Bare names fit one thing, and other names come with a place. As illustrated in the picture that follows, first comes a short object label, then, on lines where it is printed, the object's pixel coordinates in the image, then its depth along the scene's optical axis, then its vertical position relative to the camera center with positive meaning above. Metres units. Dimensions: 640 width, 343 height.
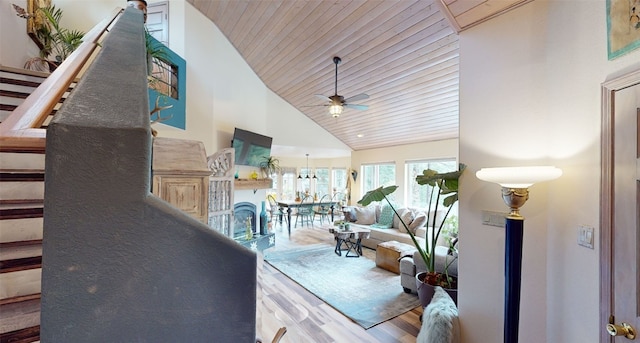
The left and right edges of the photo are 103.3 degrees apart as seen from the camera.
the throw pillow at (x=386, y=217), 6.06 -1.01
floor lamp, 1.50 -0.37
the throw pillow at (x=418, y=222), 5.31 -0.96
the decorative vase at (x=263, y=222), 5.54 -1.07
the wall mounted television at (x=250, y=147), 5.14 +0.56
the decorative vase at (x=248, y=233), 4.95 -1.17
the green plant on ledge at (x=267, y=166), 5.80 +0.17
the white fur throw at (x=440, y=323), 1.91 -1.14
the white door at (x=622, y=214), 1.08 -0.15
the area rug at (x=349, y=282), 3.10 -1.64
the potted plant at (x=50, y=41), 3.00 +1.70
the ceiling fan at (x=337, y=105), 3.88 +1.10
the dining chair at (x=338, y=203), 8.73 -0.97
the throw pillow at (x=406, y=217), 5.54 -0.91
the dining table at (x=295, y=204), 6.78 -0.86
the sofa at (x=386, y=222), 5.25 -1.12
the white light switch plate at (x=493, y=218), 1.88 -0.31
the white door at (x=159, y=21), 4.38 +2.61
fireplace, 5.17 -0.91
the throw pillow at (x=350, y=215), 6.71 -1.07
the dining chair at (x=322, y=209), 7.61 -1.15
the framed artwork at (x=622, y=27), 1.10 +0.71
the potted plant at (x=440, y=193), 2.23 -0.26
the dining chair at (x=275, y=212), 7.52 -1.16
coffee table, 5.07 -1.29
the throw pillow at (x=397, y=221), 5.83 -1.05
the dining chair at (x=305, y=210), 7.40 -1.12
